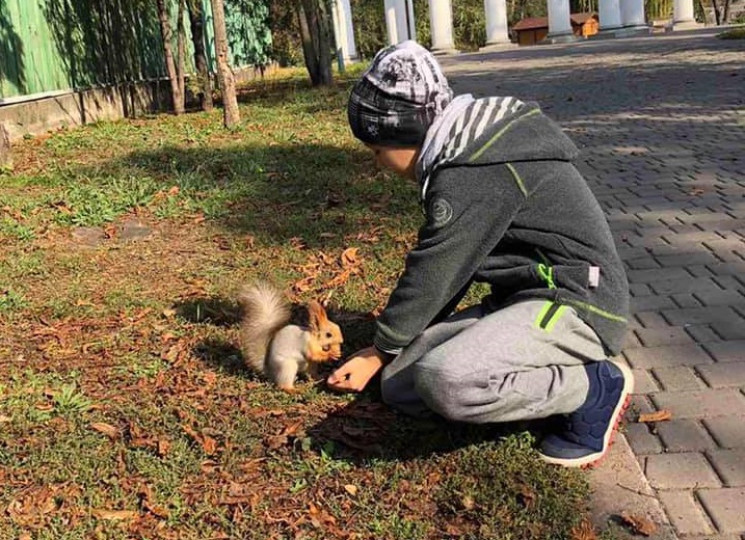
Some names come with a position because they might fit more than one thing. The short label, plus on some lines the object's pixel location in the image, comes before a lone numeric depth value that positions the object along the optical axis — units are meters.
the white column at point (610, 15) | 35.66
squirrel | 3.05
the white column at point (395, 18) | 39.03
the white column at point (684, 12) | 36.20
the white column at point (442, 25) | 35.97
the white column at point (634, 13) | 34.72
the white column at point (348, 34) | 34.44
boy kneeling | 2.38
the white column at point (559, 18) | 35.12
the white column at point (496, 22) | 35.88
